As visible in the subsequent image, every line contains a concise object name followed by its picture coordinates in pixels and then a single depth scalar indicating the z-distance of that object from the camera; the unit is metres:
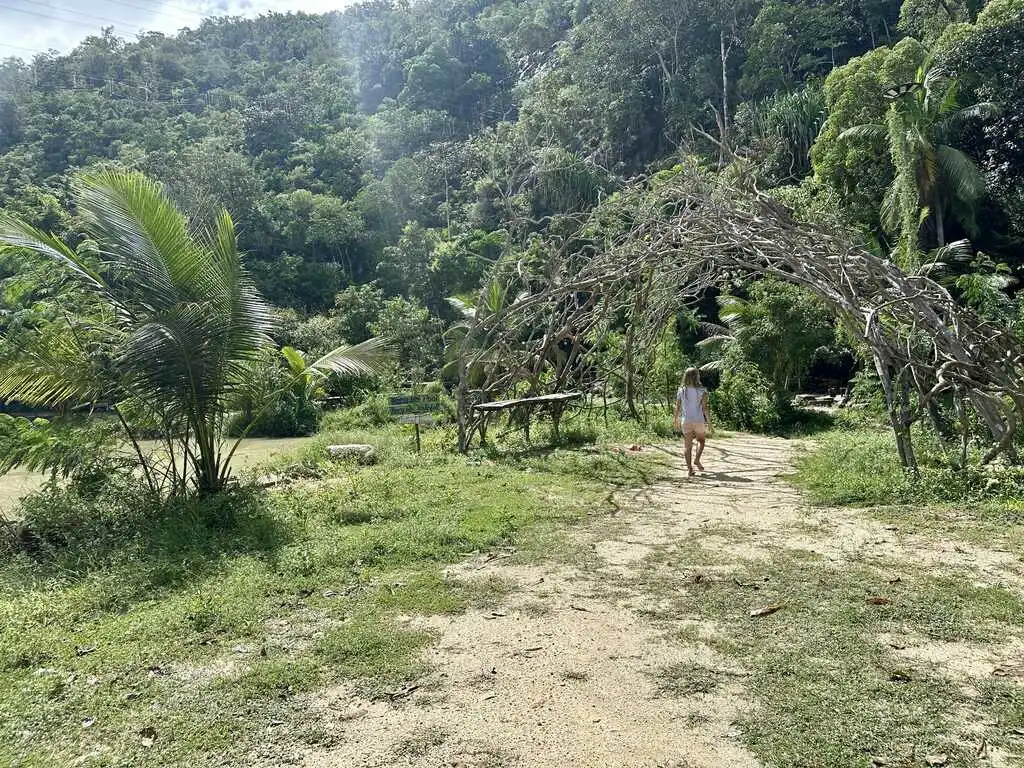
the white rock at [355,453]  11.10
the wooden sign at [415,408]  18.09
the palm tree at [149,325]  7.00
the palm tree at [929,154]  18.08
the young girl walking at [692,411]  8.93
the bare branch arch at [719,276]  7.17
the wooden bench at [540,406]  10.71
